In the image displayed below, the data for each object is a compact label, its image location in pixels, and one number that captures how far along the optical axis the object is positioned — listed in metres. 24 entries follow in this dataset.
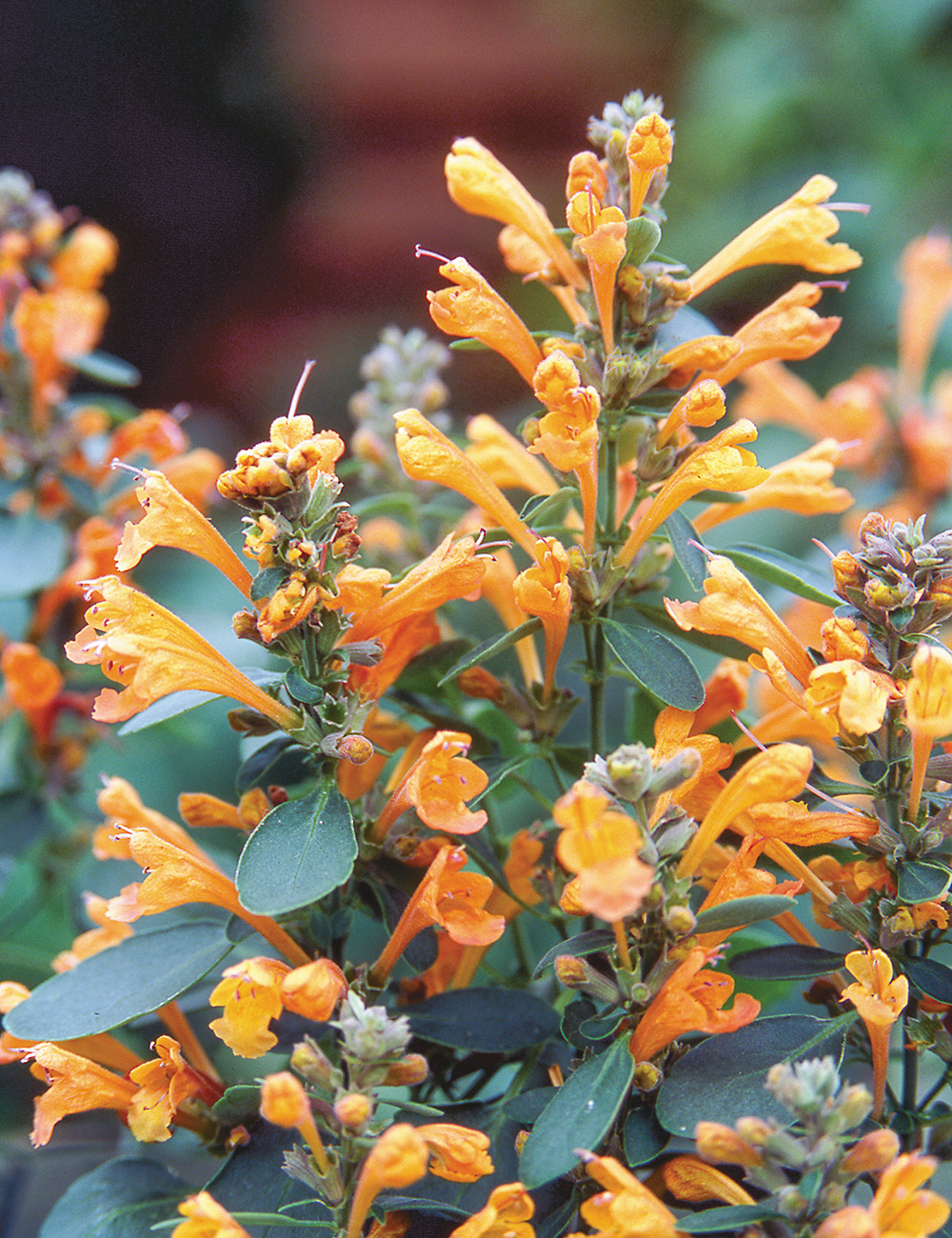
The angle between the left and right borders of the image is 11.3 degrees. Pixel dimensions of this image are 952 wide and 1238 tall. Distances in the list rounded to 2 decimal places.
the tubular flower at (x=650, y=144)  0.60
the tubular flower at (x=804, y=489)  0.63
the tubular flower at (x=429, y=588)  0.61
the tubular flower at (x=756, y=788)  0.59
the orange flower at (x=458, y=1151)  0.59
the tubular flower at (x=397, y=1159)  0.57
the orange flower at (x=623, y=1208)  0.57
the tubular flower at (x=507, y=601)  0.64
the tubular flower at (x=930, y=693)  0.58
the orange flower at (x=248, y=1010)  0.59
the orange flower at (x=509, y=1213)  0.58
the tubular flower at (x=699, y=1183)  0.58
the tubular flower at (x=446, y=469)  0.61
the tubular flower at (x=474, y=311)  0.61
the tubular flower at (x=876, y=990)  0.58
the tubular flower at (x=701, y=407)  0.60
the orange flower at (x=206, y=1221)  0.57
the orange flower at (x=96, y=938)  0.62
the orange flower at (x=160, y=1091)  0.60
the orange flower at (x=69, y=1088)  0.61
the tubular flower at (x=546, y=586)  0.60
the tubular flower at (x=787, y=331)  0.62
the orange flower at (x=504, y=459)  0.64
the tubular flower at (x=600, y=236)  0.60
